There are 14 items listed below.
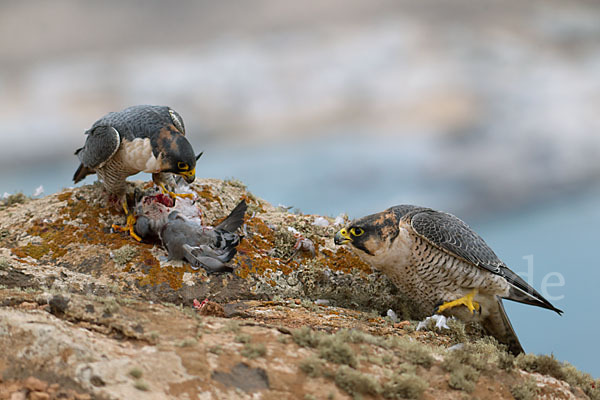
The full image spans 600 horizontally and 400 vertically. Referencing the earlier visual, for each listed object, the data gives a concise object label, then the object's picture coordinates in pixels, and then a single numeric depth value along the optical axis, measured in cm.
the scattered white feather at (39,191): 1889
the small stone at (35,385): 693
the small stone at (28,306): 897
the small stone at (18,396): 678
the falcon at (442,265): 1372
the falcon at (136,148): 1480
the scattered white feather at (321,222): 1706
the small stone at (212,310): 1162
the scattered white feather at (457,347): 1012
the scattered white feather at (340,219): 1745
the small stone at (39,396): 679
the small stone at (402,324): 1312
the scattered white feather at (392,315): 1418
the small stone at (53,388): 690
